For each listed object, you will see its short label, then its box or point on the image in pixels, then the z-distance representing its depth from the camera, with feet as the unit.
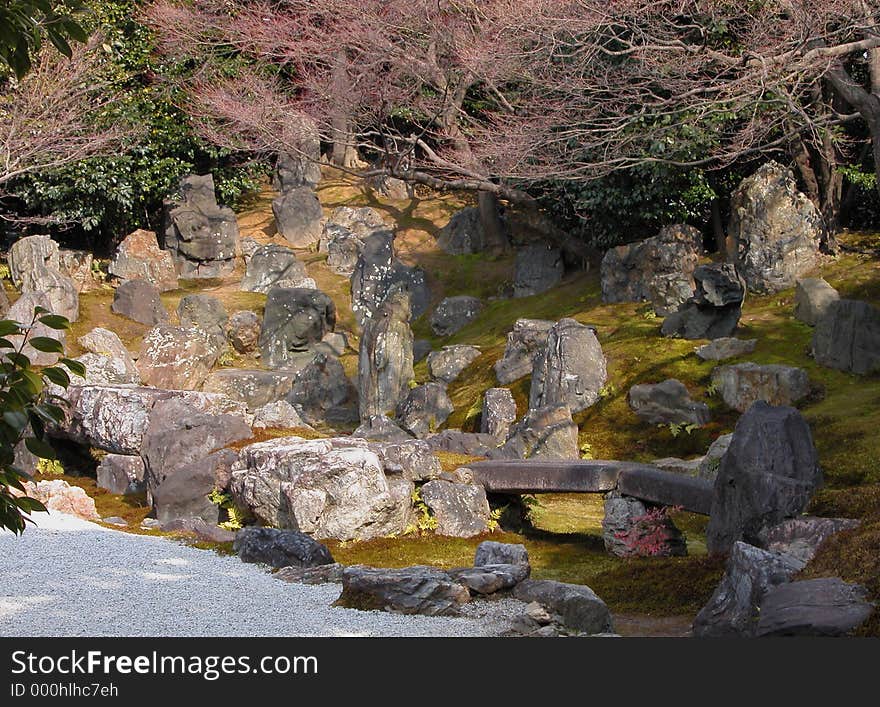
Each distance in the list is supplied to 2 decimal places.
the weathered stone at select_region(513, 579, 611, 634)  23.52
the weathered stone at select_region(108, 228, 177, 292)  84.12
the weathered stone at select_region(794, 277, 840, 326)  57.47
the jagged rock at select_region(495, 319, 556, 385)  62.13
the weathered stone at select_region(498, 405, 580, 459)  48.37
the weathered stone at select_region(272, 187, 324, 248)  93.15
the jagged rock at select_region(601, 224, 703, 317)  64.08
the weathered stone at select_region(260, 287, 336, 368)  76.33
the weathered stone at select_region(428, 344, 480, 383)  67.21
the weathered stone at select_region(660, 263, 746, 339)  57.93
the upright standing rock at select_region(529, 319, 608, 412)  56.75
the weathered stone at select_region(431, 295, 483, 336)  79.77
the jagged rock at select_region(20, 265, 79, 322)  74.13
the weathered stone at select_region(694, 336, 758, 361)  56.49
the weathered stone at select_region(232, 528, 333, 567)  31.27
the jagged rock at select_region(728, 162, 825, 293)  63.05
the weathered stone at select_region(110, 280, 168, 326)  77.77
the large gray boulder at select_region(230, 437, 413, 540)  36.11
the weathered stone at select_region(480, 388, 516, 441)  56.08
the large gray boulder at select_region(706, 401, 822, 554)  28.02
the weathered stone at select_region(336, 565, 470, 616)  25.32
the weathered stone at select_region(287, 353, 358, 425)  65.87
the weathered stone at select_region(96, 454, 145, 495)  47.39
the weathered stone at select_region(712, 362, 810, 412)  51.42
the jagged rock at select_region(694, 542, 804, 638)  21.30
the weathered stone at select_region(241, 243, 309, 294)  85.30
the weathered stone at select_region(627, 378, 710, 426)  52.70
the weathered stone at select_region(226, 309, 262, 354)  76.95
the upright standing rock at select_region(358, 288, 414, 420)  62.75
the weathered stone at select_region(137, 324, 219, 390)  67.46
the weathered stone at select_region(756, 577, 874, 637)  18.98
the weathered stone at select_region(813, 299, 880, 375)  52.54
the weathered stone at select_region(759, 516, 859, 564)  25.07
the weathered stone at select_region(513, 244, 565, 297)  80.43
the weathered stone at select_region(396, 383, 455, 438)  59.47
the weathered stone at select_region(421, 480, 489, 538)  37.86
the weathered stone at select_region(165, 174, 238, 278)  87.35
